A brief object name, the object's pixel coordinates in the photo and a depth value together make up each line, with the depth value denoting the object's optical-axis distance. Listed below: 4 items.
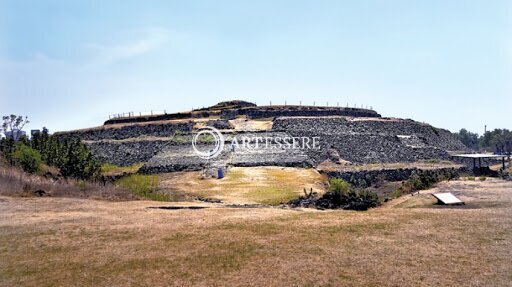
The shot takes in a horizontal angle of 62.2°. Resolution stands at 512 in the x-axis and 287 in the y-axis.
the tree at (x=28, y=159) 31.47
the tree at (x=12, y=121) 72.44
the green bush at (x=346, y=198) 22.00
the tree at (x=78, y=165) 34.41
